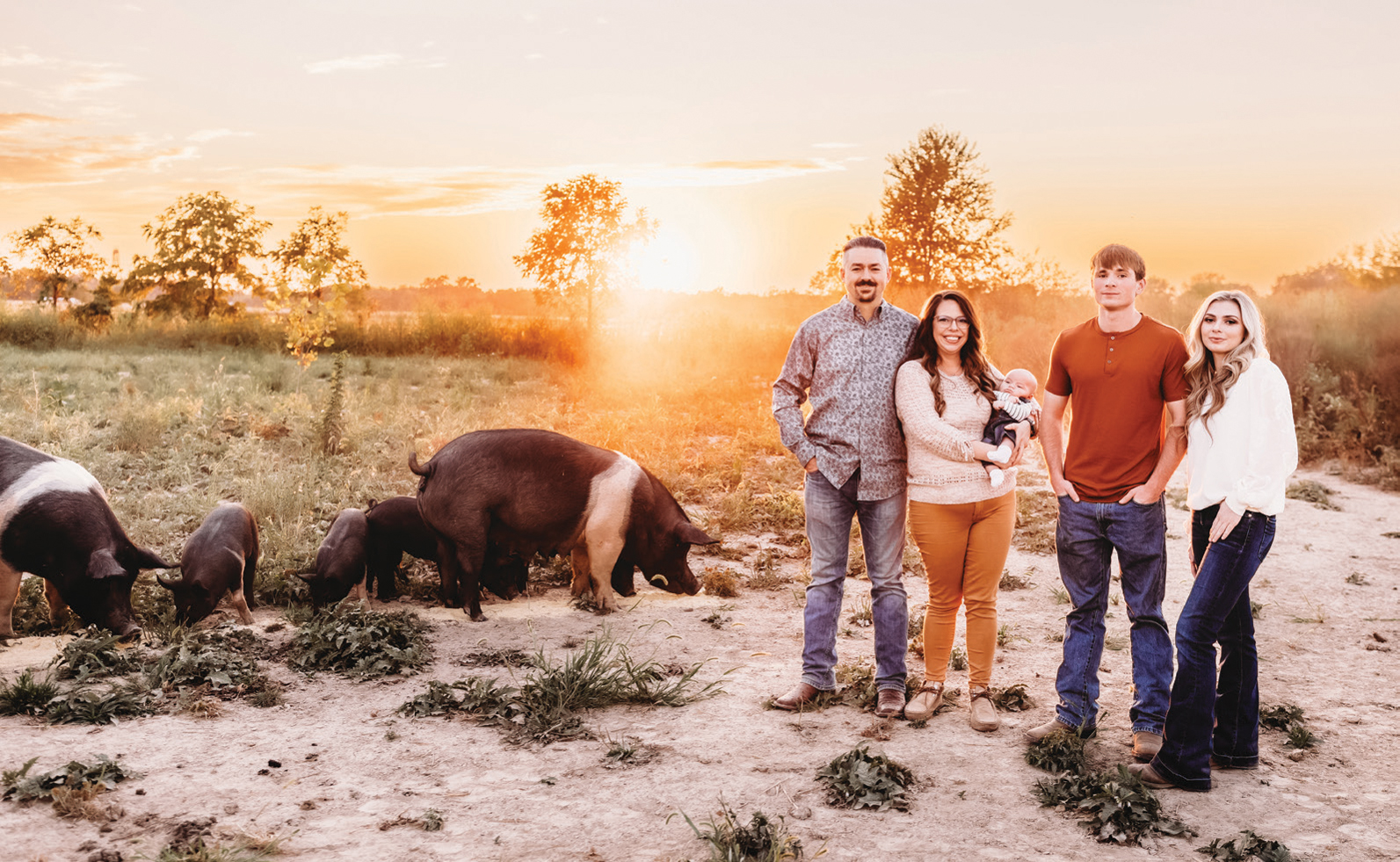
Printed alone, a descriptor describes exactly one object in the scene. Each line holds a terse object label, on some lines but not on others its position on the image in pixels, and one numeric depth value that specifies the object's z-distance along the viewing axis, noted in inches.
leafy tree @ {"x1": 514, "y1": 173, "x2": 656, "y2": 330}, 941.2
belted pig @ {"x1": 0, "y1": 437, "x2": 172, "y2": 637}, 211.8
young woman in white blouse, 143.8
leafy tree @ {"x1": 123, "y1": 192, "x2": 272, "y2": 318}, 1373.0
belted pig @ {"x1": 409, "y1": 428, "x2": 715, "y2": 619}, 245.4
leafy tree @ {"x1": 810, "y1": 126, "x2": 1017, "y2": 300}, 1120.2
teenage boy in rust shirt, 157.5
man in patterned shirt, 176.1
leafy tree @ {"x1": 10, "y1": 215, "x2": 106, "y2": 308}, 1491.1
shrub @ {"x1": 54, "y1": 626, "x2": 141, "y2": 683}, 190.2
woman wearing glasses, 168.1
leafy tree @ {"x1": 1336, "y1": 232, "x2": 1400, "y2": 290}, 916.0
